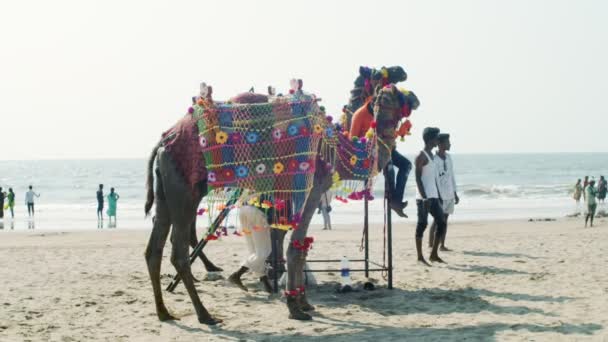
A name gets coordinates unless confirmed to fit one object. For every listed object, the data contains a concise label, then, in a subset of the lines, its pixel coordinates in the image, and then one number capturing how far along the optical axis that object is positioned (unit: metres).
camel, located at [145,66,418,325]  6.60
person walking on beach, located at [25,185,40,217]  28.78
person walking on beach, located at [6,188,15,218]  27.91
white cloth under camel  7.99
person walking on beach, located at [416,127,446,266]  10.55
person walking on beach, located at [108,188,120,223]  24.95
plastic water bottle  8.18
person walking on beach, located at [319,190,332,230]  20.50
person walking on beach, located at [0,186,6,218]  25.77
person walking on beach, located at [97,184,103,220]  25.57
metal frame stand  7.76
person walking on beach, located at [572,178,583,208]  25.88
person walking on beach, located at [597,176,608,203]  24.03
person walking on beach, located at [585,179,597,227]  17.92
